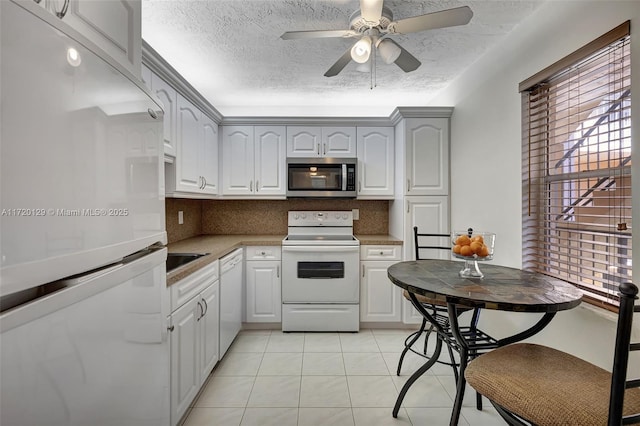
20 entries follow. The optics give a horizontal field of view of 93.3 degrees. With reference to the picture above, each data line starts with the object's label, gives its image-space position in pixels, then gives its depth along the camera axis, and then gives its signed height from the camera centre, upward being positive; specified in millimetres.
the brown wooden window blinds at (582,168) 1338 +229
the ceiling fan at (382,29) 1518 +996
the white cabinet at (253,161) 3256 +556
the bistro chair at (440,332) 1720 -758
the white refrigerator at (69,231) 498 -38
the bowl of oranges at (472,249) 1609 -199
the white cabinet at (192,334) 1583 -737
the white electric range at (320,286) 2973 -728
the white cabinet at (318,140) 3264 +781
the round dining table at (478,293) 1257 -363
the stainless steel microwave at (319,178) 3178 +364
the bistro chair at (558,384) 845 -615
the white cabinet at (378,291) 3033 -792
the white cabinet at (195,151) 2279 +530
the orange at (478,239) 1631 -145
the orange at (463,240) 1660 -155
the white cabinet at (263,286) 3020 -738
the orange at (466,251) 1615 -208
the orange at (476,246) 1604 -182
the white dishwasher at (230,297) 2379 -731
